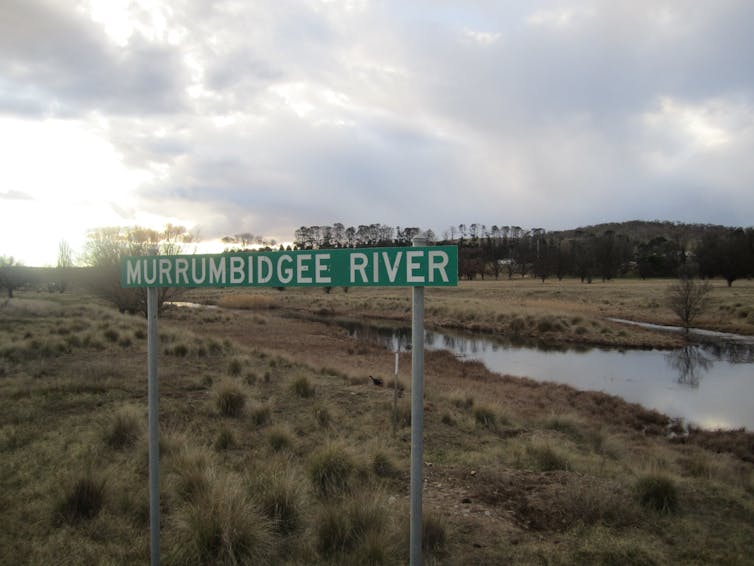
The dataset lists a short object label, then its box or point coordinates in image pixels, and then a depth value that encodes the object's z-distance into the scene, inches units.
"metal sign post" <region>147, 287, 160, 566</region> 143.8
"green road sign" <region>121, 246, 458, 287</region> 103.2
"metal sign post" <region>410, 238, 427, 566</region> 103.7
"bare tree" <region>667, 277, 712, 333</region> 1422.2
